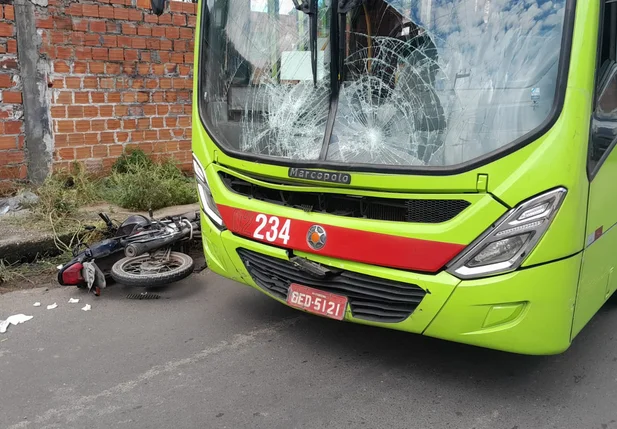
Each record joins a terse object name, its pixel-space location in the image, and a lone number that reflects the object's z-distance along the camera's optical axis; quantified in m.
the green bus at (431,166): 2.57
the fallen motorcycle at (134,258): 4.34
